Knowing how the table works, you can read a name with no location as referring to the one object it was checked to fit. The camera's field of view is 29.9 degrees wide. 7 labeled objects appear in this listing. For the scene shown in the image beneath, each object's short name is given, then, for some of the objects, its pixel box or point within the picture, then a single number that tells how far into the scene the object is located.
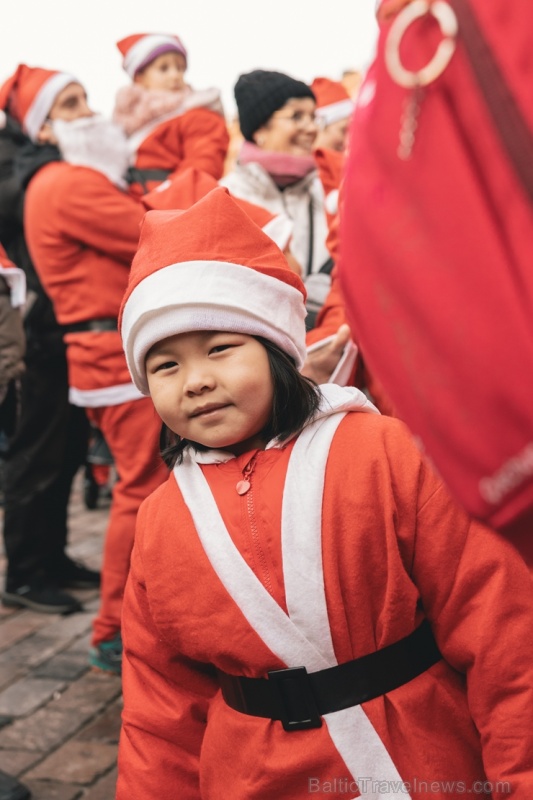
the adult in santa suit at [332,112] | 5.09
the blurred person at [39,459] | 4.61
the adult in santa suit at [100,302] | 3.84
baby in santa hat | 4.36
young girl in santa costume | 1.59
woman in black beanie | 3.48
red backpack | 0.81
